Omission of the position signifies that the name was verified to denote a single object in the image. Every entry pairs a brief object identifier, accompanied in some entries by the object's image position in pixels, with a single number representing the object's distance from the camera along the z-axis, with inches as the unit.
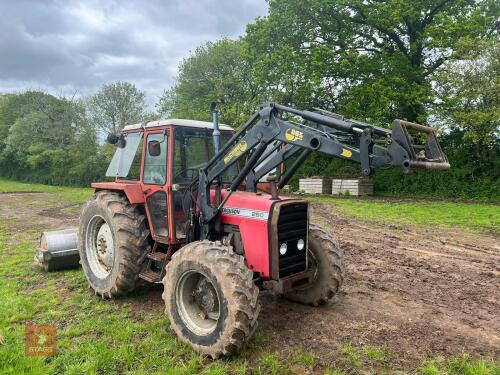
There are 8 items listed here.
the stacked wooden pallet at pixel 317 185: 873.2
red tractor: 149.3
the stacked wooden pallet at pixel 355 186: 816.3
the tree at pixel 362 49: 754.8
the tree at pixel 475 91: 676.1
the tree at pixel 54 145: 1412.4
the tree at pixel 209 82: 1214.9
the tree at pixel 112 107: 1547.7
